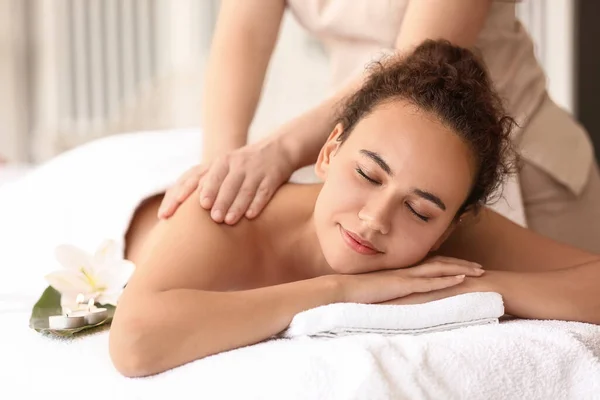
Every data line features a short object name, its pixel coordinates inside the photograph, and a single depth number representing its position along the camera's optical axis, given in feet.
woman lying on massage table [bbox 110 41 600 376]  5.05
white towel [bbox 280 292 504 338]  5.05
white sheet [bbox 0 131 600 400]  4.67
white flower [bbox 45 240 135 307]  5.65
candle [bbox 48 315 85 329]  5.37
